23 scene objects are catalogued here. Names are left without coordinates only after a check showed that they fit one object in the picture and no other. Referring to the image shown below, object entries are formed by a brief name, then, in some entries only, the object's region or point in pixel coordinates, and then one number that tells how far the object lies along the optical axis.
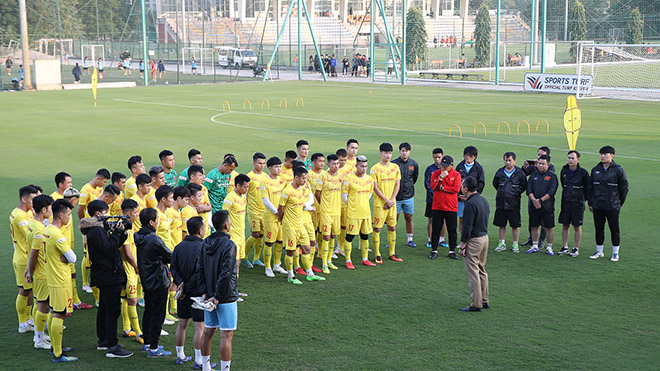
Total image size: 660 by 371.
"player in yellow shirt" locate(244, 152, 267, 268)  11.63
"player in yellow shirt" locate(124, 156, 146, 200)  11.27
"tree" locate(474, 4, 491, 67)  77.50
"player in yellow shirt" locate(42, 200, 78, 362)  8.18
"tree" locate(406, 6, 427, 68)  76.81
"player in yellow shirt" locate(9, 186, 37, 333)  9.24
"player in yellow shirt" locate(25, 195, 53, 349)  8.44
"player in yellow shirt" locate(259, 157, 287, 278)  11.44
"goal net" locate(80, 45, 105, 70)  88.10
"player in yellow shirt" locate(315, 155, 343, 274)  11.73
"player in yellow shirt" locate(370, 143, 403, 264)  12.40
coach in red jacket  12.38
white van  74.88
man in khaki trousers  9.65
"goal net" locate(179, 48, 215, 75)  75.71
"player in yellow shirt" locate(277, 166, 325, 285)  10.98
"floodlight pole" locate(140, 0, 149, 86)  56.13
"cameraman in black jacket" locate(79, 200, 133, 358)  8.23
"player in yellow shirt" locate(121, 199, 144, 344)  8.70
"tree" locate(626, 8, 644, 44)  76.25
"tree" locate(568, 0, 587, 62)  79.44
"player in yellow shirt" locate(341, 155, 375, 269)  11.89
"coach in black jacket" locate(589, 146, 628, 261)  12.22
